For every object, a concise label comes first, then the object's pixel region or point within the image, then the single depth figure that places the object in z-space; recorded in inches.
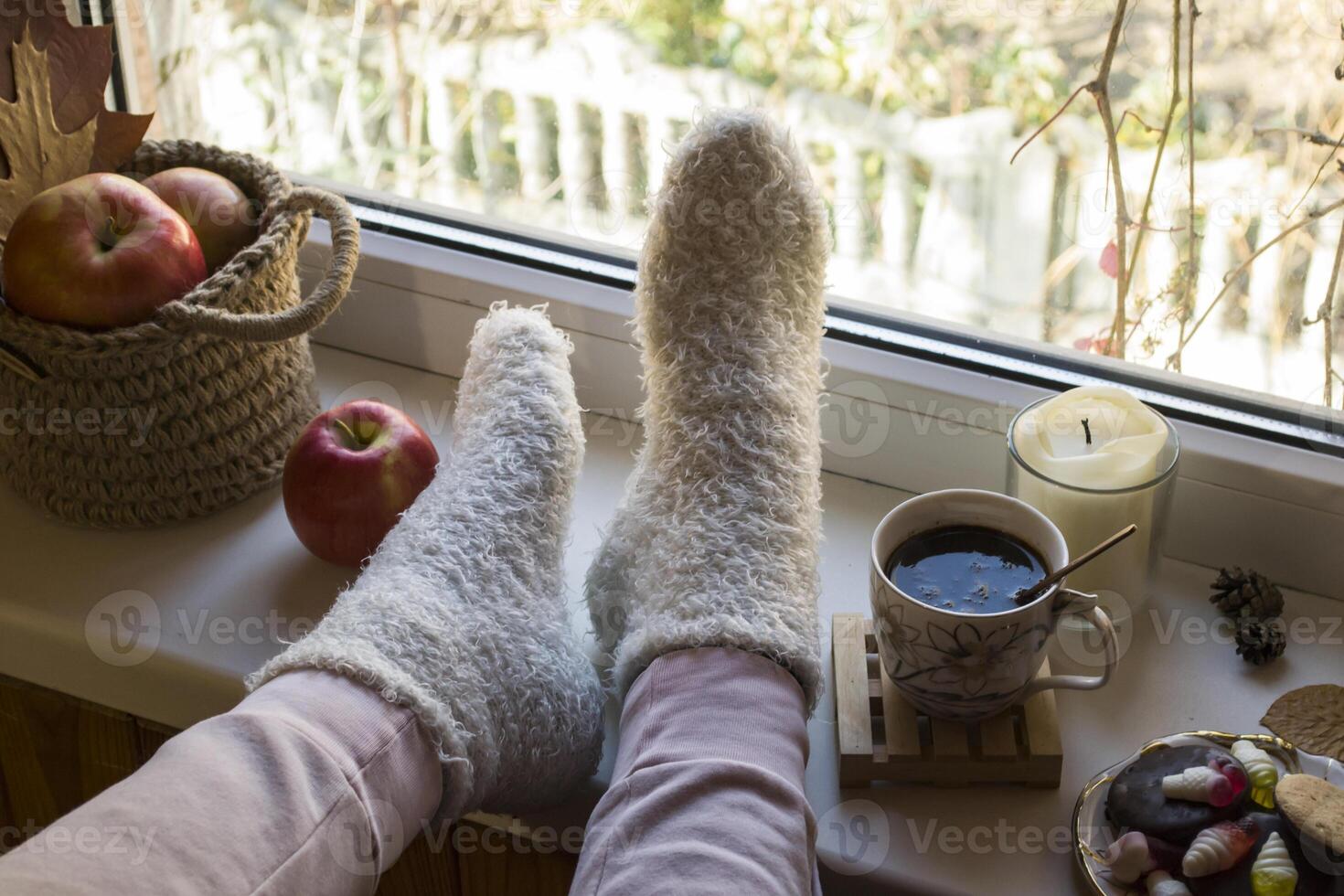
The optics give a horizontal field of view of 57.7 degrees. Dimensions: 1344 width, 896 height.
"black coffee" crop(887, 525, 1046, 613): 21.7
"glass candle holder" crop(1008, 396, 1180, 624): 24.3
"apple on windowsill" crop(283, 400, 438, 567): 27.0
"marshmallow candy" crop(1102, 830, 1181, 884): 21.3
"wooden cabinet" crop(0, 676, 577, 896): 26.4
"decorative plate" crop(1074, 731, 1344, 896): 21.8
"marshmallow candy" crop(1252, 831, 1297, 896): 20.5
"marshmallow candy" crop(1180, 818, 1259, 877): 20.9
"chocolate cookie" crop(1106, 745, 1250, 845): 21.5
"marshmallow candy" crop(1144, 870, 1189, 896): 20.8
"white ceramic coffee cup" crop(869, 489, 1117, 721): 21.0
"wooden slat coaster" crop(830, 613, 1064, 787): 23.3
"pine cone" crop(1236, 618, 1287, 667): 25.9
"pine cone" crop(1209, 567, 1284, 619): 26.8
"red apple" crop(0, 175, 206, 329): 24.8
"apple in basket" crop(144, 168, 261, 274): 27.9
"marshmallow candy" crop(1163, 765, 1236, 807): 21.6
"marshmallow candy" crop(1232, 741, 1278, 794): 22.1
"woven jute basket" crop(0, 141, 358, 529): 25.1
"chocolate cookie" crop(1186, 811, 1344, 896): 20.5
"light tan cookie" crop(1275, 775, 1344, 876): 20.6
